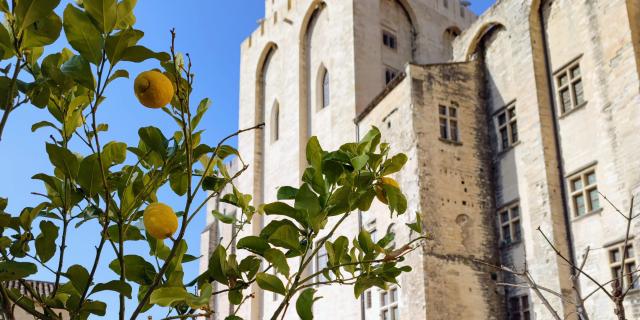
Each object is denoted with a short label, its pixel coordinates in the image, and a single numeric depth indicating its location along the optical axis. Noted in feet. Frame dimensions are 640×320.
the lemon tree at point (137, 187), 6.31
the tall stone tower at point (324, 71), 76.89
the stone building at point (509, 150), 47.09
